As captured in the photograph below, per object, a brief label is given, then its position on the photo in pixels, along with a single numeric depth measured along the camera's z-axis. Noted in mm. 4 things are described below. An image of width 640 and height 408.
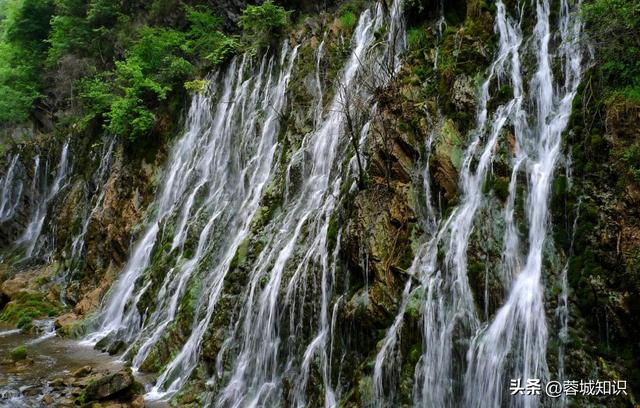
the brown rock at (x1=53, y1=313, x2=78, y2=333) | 15250
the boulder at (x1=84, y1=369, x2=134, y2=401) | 9344
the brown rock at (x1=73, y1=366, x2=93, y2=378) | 11134
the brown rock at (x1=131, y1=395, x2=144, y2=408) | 9211
